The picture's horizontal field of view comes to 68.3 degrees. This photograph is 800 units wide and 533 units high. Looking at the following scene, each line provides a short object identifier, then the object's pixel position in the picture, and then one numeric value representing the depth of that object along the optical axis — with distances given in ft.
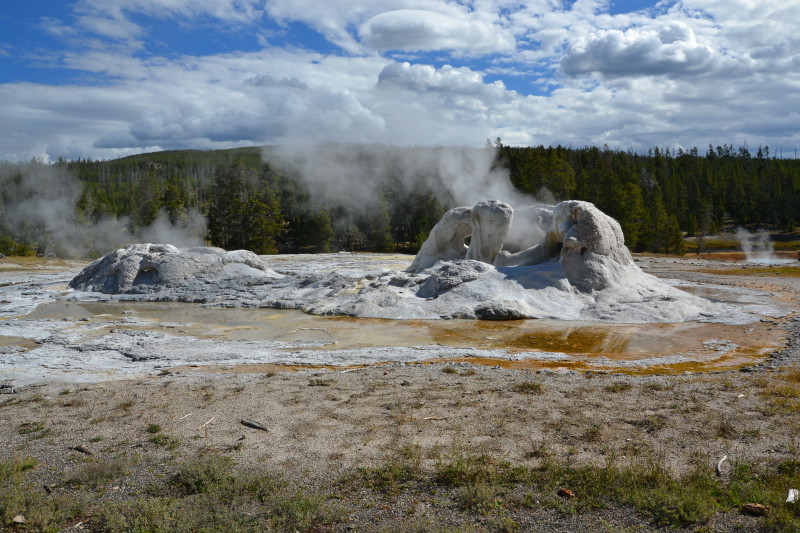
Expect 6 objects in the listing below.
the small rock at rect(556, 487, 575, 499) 14.52
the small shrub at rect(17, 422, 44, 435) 19.62
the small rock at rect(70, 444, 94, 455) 17.74
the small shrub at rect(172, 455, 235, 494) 15.14
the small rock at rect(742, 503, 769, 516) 13.21
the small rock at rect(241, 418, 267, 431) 19.87
